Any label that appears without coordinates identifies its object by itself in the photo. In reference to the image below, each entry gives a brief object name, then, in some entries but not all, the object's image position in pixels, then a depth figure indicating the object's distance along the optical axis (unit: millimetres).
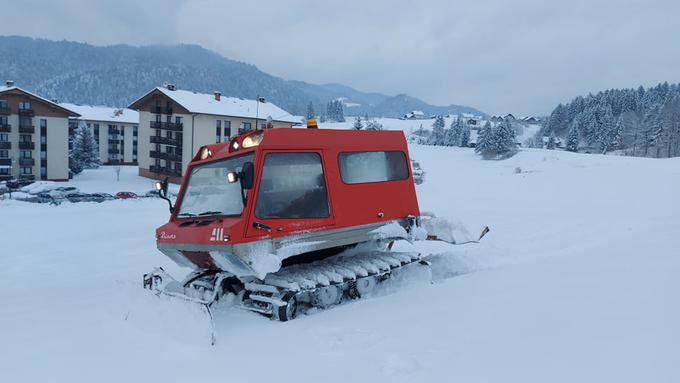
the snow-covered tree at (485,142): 80812
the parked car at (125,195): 36750
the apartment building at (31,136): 54875
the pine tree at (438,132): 123938
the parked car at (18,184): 42759
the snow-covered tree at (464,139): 110750
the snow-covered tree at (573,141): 95750
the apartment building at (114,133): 84250
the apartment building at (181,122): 55188
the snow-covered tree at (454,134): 114194
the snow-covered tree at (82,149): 64000
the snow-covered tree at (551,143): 109000
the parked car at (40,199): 29625
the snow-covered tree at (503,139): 79438
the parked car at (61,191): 35366
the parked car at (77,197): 32881
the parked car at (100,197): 33906
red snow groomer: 6164
